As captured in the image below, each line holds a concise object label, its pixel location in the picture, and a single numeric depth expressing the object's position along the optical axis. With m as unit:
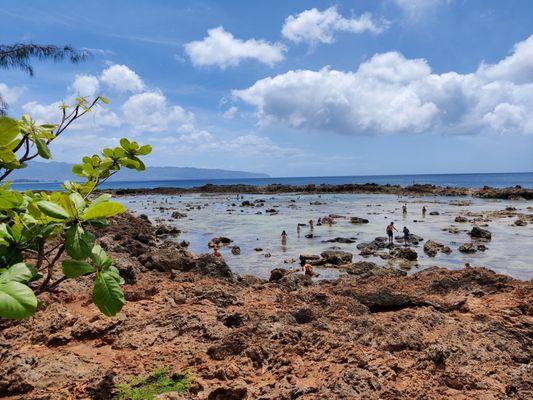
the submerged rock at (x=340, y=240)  27.81
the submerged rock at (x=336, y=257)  20.52
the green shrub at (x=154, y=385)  4.23
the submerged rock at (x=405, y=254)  21.78
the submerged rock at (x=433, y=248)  22.98
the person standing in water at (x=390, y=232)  26.34
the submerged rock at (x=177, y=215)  45.30
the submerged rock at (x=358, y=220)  38.41
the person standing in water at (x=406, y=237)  26.39
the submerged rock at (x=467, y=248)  23.14
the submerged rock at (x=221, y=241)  27.12
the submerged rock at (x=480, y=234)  27.55
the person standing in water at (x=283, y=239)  26.77
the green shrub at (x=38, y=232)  1.95
